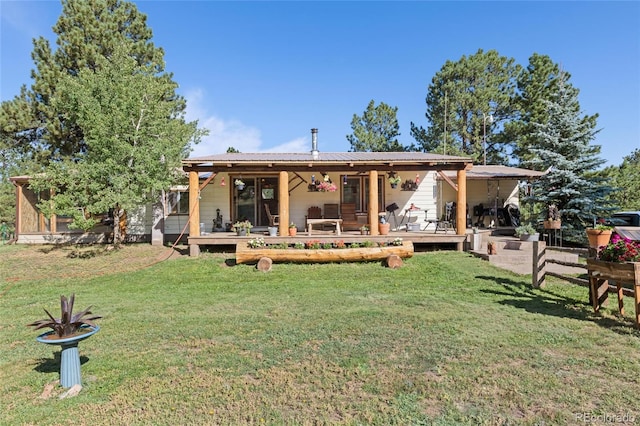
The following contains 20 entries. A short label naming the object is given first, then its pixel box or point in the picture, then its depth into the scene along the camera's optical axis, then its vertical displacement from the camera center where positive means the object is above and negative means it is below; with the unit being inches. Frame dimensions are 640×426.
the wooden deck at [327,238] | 402.9 -27.0
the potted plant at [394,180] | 440.5 +44.6
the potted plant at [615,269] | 173.9 -30.1
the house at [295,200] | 497.7 +24.2
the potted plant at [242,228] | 434.5 -14.8
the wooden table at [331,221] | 406.6 -6.8
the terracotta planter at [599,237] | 235.9 -16.7
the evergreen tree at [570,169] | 431.2 +57.2
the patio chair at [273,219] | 456.9 -4.3
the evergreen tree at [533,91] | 775.1 +277.2
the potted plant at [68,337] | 120.7 -41.7
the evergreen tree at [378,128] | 984.3 +250.0
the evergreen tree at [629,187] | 629.9 +48.9
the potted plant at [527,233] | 406.2 -23.6
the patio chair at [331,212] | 499.2 +5.0
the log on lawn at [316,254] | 348.2 -38.9
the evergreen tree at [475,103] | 797.2 +263.4
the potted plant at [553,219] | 398.9 -6.8
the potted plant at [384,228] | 419.2 -15.9
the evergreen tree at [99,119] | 405.7 +134.3
